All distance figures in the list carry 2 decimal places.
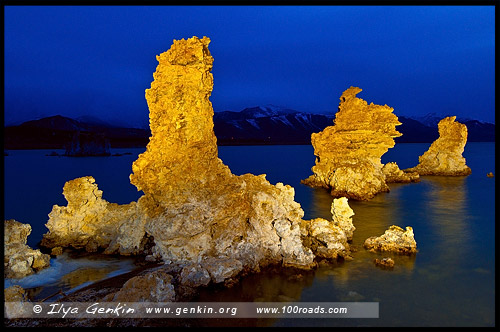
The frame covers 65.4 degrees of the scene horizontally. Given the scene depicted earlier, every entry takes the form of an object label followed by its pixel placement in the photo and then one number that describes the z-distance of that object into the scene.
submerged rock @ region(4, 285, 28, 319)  7.00
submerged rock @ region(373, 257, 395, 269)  10.05
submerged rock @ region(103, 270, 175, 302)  7.25
